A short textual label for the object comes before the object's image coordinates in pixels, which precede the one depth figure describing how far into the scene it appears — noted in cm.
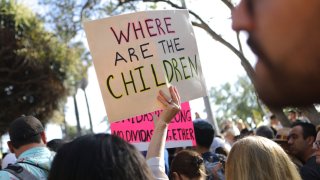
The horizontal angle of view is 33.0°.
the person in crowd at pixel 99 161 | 157
